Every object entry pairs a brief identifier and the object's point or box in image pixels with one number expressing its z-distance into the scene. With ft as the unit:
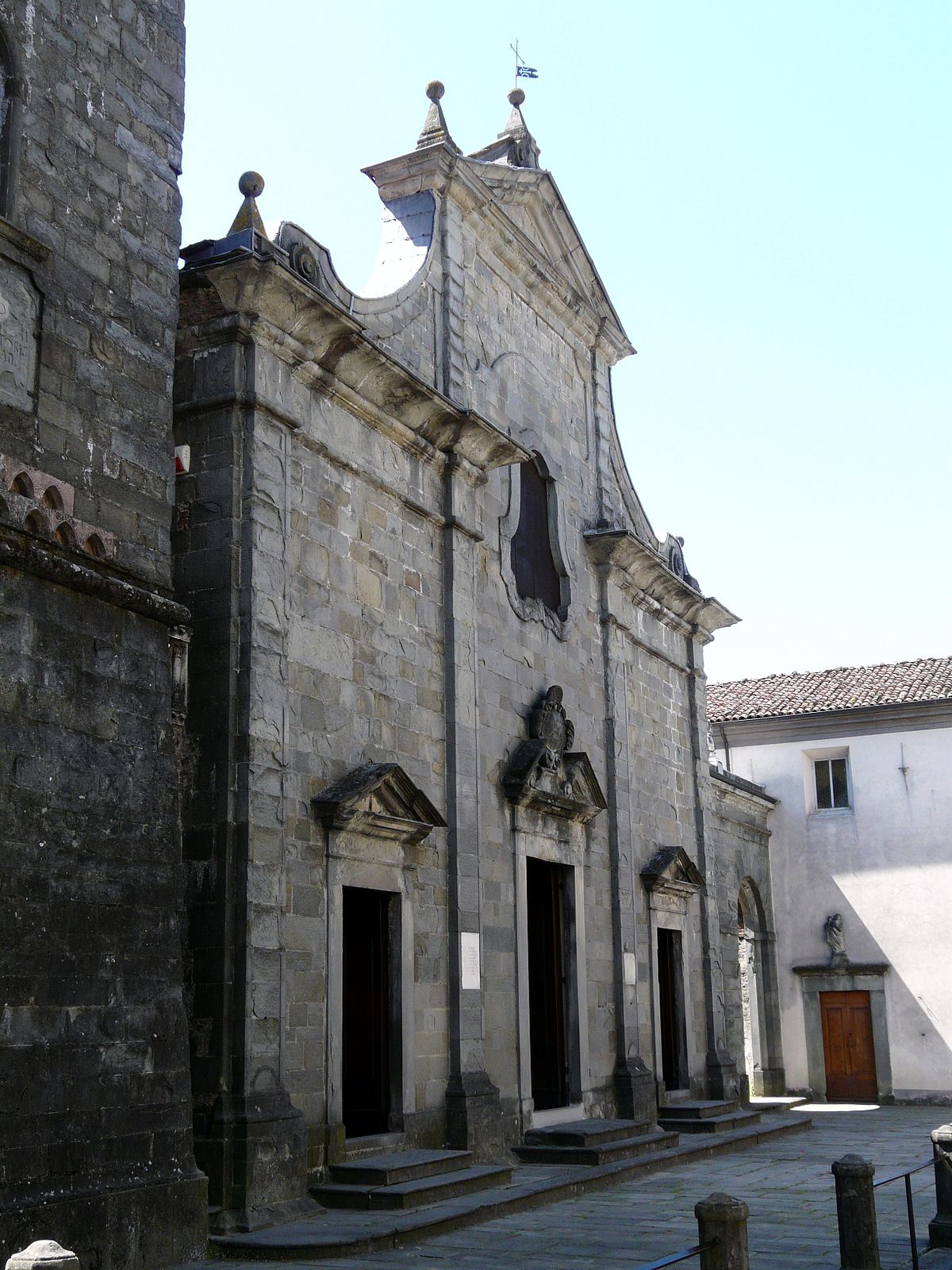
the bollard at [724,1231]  20.38
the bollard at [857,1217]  26.07
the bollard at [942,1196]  29.35
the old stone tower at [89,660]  24.21
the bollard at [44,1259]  13.70
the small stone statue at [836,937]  84.86
